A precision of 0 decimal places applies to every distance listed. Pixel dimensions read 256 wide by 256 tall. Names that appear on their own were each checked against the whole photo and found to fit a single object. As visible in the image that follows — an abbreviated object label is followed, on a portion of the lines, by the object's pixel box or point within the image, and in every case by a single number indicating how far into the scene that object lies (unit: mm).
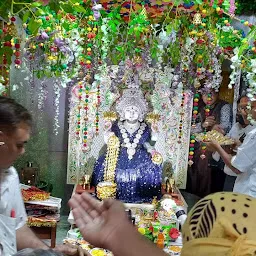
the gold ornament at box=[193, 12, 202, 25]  2574
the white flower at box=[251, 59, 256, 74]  2117
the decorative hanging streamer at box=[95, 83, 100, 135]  3341
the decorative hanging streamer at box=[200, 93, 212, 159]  3054
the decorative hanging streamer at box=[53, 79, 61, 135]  3201
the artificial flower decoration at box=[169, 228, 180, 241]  2388
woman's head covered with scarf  561
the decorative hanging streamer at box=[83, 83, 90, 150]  3254
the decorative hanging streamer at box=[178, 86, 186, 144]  3375
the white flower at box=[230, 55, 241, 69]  2141
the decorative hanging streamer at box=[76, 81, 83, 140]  3268
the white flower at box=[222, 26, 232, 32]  2633
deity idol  3214
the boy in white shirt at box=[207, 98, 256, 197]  2191
